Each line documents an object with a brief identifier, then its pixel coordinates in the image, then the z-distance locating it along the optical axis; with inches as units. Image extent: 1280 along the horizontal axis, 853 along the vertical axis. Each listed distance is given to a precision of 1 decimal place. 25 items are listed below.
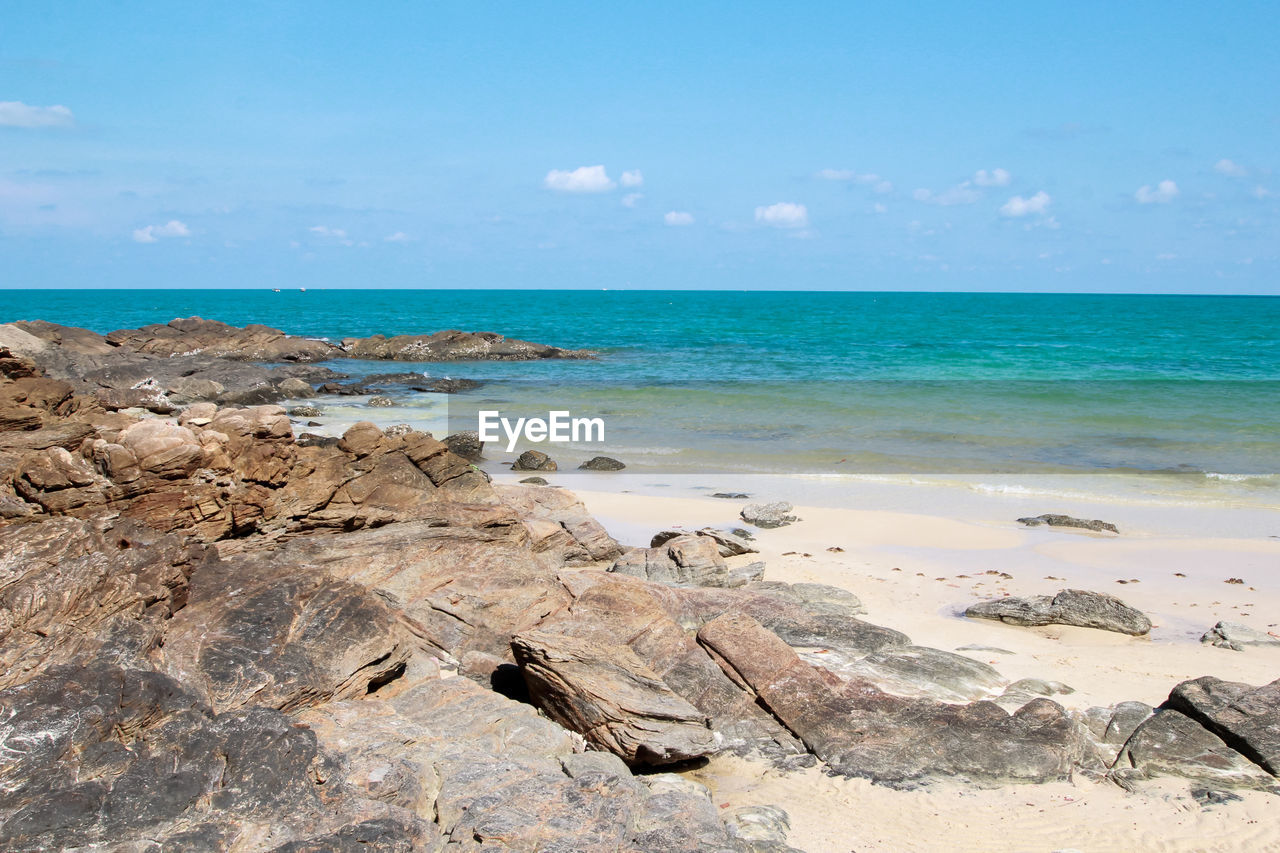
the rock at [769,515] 532.7
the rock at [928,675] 285.1
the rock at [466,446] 719.1
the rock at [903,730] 247.9
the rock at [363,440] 392.5
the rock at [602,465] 703.7
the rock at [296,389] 1117.7
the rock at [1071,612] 364.5
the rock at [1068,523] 530.3
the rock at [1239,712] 251.4
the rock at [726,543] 466.9
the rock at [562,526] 403.9
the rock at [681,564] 401.1
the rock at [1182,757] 246.5
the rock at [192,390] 993.2
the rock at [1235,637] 348.5
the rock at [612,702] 236.8
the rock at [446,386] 1264.8
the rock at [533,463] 693.3
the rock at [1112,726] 262.1
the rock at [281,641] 230.2
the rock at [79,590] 214.7
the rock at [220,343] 1510.8
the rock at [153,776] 158.4
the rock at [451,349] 1708.9
